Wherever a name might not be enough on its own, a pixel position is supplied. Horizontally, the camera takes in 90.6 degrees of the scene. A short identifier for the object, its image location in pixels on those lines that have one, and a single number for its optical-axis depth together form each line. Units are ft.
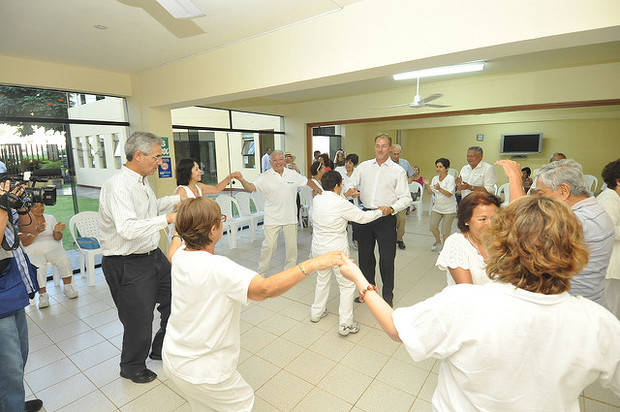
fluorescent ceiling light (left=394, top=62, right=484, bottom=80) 15.34
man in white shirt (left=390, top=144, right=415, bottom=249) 16.93
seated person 11.84
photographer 5.26
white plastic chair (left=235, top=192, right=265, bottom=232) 20.06
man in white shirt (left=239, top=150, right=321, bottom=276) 13.69
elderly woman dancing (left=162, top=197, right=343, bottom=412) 4.17
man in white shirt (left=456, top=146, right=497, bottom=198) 15.93
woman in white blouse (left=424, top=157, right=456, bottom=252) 16.51
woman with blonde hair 2.74
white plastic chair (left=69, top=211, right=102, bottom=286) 13.60
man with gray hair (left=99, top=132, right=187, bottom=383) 7.14
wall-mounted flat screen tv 33.14
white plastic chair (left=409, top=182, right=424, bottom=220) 25.03
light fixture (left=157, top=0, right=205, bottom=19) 6.35
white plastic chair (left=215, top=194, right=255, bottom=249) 18.58
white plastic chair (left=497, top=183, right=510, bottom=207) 21.29
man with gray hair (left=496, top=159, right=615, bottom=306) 5.82
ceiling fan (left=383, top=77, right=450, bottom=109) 17.16
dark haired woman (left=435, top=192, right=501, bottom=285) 5.40
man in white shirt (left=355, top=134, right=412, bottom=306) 10.67
